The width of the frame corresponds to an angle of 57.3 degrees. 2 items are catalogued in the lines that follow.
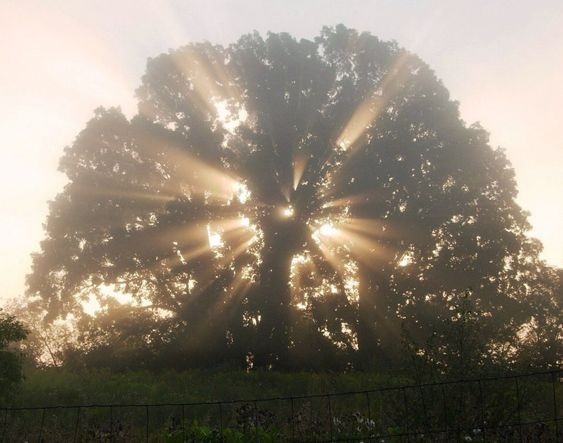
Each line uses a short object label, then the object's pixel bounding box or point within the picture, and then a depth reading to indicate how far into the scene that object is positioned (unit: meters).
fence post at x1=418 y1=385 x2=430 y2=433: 7.36
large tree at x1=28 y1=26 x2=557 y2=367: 24.52
